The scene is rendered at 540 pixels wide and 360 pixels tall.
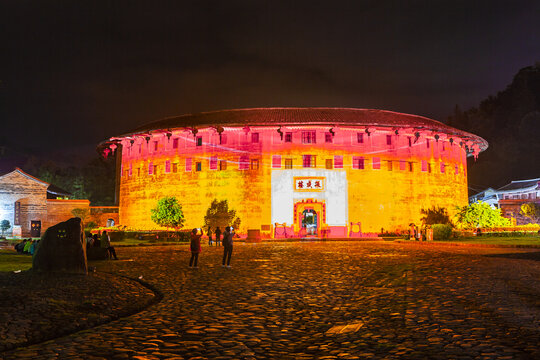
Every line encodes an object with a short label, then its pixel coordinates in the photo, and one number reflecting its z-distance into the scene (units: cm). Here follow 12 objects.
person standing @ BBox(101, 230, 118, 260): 1590
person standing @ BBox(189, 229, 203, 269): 1275
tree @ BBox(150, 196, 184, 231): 3459
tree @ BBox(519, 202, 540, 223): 4653
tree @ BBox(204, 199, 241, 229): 3394
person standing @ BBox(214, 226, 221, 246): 2528
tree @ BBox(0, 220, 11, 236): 3880
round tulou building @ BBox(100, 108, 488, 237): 3578
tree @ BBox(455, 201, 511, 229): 3362
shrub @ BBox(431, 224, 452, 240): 2950
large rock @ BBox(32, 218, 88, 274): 1063
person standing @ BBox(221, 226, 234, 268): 1282
